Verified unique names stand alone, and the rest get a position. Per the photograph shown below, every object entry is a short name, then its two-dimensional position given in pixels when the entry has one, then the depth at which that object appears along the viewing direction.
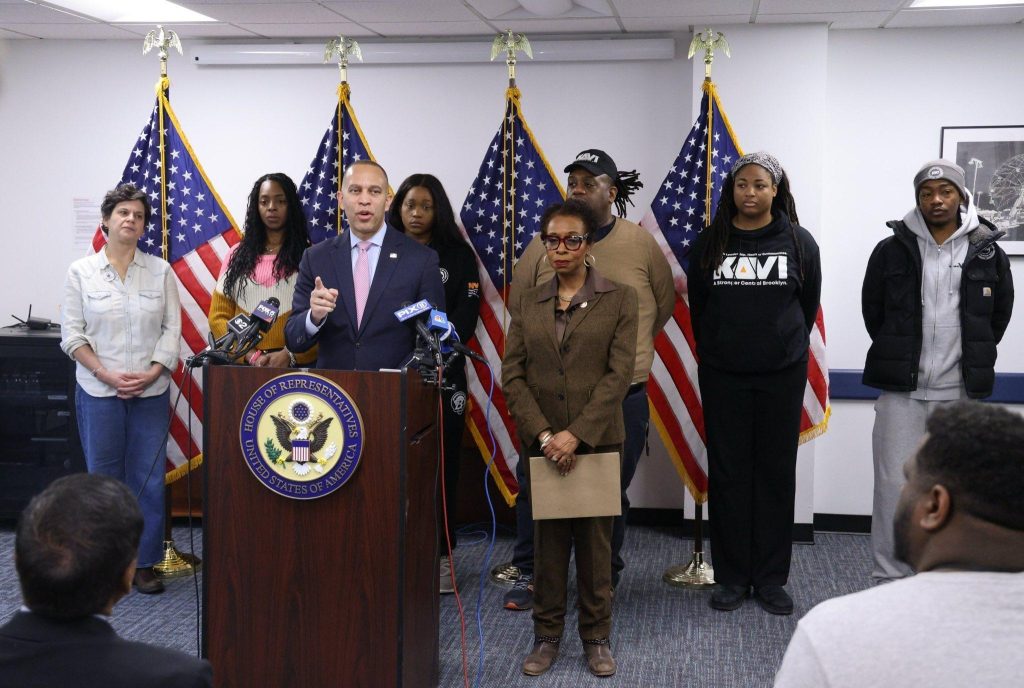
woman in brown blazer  3.26
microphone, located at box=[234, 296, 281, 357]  2.73
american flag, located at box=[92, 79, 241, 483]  4.69
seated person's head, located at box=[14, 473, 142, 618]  1.30
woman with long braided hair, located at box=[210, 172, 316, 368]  4.21
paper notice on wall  5.66
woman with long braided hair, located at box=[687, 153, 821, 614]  3.84
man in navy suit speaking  3.16
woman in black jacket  4.40
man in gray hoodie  3.76
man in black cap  3.88
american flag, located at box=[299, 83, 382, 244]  4.71
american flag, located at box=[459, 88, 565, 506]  4.62
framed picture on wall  4.95
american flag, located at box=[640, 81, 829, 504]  4.43
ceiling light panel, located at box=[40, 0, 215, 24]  4.91
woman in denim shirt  4.14
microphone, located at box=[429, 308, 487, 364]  2.77
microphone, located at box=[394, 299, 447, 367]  2.71
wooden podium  2.63
